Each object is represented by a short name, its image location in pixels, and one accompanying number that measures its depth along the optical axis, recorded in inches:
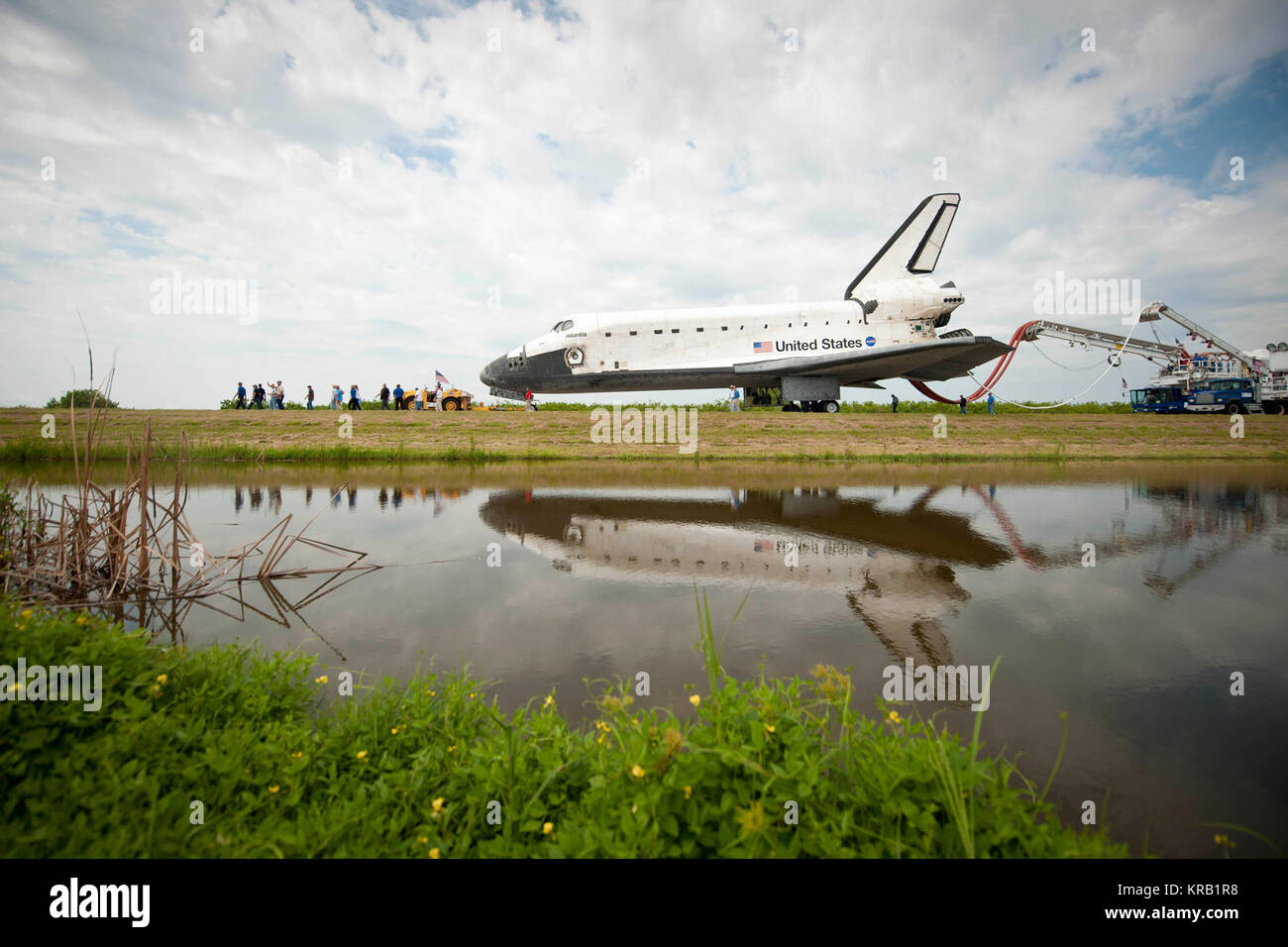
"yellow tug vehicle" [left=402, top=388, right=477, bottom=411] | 1138.0
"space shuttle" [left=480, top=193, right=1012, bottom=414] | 919.0
